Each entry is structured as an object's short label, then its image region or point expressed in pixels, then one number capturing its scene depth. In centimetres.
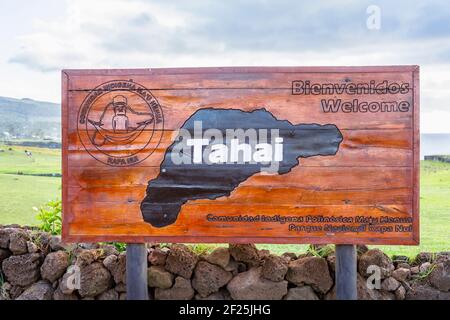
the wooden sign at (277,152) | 493
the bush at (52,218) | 614
